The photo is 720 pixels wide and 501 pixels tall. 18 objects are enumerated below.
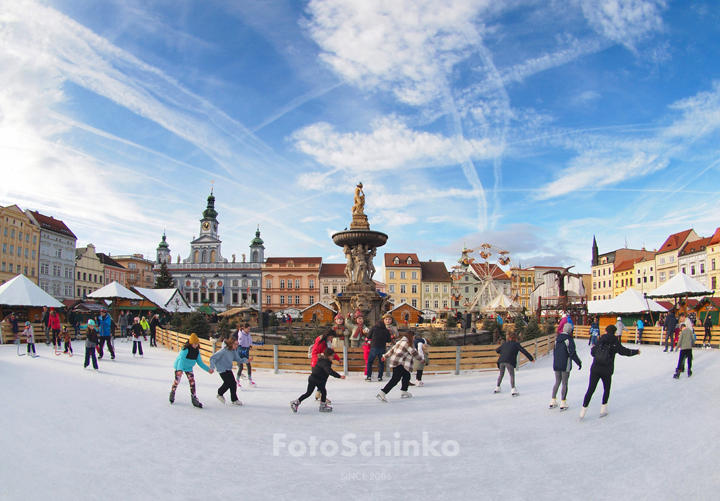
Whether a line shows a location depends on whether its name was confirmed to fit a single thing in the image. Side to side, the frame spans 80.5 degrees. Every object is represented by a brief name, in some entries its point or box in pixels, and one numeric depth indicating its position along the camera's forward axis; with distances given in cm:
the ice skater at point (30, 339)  1474
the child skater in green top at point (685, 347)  1012
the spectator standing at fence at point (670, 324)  1582
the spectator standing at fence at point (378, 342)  1027
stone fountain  2070
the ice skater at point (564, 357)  739
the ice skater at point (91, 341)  1150
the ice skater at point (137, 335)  1585
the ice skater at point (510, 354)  895
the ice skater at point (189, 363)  783
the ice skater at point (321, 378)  756
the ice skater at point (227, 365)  796
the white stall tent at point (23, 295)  2055
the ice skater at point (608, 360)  677
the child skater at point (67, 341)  1474
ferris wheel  4384
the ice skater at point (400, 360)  866
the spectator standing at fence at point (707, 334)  1806
